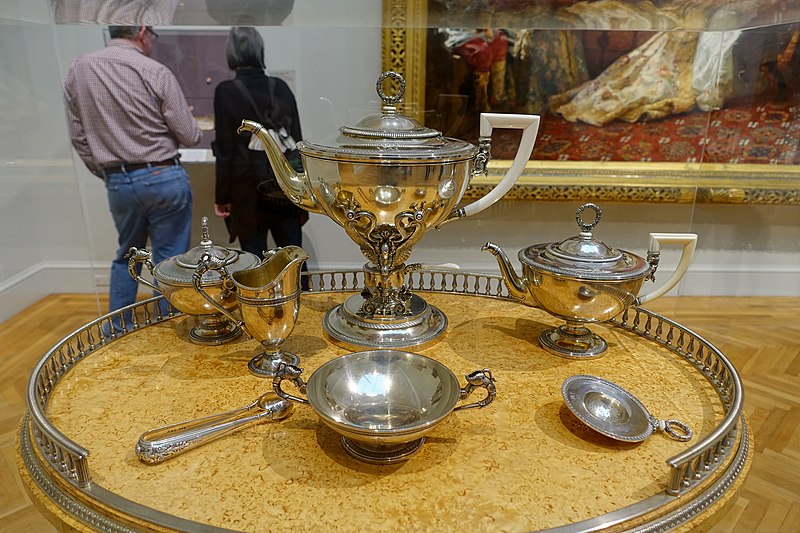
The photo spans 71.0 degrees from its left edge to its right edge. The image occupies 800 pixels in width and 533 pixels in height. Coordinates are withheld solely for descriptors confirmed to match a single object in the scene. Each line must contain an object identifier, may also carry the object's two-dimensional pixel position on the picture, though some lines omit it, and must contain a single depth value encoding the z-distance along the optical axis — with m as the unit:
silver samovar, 0.67
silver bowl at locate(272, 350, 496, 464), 0.49
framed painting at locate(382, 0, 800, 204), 1.54
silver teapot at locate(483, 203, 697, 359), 0.70
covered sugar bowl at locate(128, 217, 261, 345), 0.72
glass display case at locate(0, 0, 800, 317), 1.52
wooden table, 0.46
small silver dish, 0.57
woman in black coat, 1.51
